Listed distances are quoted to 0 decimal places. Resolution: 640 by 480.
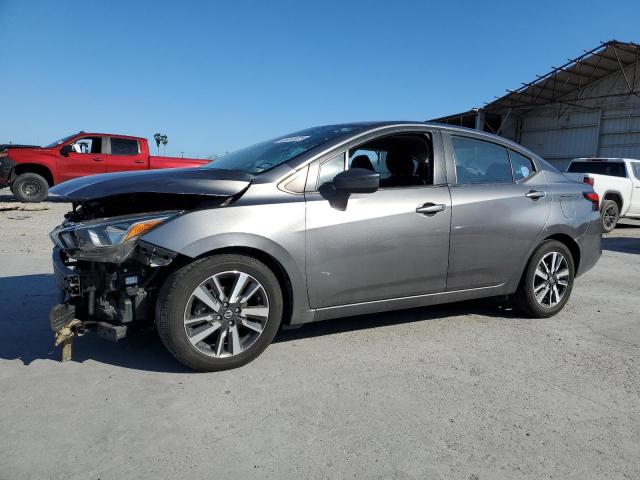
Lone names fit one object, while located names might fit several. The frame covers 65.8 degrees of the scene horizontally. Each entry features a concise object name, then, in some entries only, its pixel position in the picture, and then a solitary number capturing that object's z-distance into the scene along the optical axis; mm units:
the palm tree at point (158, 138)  99750
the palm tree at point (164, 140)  99888
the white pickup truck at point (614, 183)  11477
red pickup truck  13836
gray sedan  2990
